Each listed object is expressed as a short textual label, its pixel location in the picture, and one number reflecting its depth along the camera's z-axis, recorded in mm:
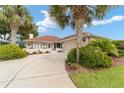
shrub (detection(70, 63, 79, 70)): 3608
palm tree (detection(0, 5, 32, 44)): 4476
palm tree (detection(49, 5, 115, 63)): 3831
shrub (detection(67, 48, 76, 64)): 3953
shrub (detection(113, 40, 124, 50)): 5207
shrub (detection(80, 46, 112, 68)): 3693
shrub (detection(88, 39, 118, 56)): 4515
